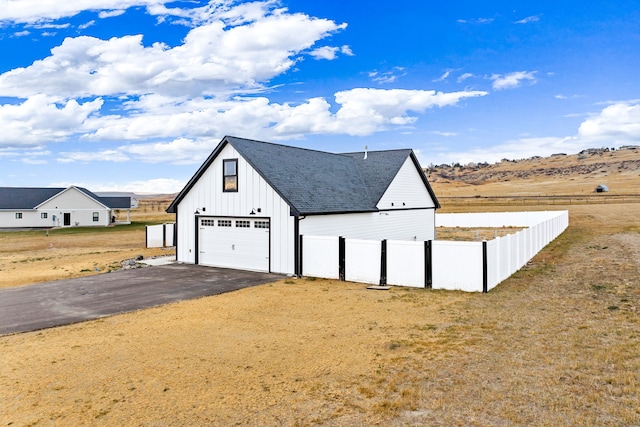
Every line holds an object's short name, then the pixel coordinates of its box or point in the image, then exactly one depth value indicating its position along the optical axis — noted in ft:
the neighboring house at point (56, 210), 194.49
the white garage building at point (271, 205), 63.21
